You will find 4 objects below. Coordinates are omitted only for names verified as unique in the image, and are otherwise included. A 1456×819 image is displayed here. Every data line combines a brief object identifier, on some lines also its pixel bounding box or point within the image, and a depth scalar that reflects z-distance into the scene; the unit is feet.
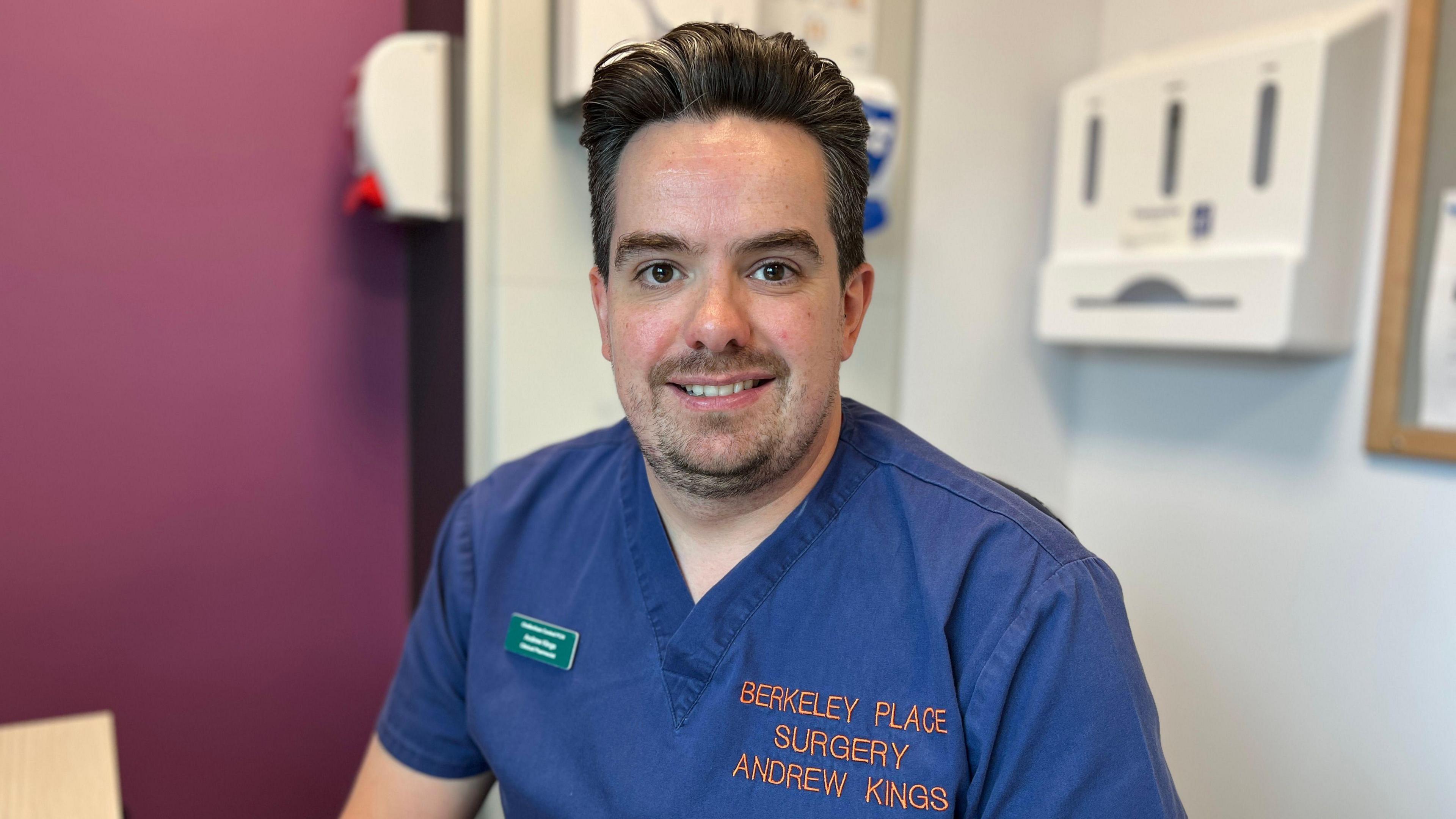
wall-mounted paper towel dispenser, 4.37
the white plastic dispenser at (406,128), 4.56
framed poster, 4.26
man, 2.62
